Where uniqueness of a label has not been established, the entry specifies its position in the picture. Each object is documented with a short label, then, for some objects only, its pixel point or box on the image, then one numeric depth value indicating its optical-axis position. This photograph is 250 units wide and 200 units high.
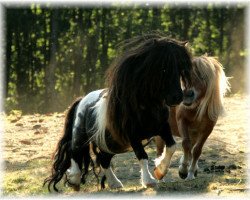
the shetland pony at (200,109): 19.00
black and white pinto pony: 14.41
